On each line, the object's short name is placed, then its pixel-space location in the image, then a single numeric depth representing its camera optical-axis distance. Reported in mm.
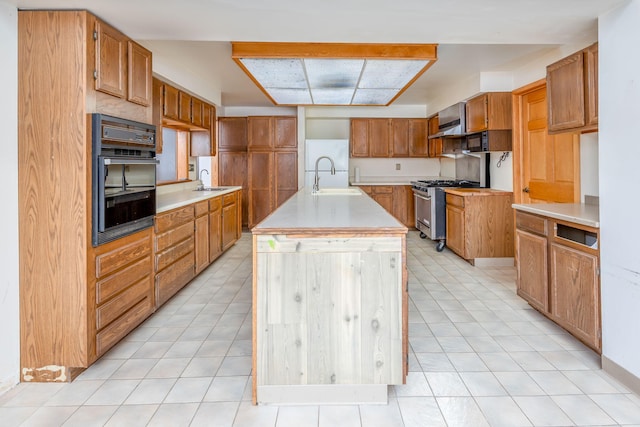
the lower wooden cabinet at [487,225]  4785
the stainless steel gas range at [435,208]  5590
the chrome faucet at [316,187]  4497
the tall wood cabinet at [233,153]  7277
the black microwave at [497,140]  4891
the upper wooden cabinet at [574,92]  2492
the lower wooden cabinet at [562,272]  2361
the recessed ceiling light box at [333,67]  3383
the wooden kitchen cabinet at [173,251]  3168
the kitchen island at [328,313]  1924
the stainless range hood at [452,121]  5406
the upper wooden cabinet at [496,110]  4801
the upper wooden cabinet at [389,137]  7359
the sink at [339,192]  4184
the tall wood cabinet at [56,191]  2162
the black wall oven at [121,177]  2244
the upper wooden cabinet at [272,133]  7137
